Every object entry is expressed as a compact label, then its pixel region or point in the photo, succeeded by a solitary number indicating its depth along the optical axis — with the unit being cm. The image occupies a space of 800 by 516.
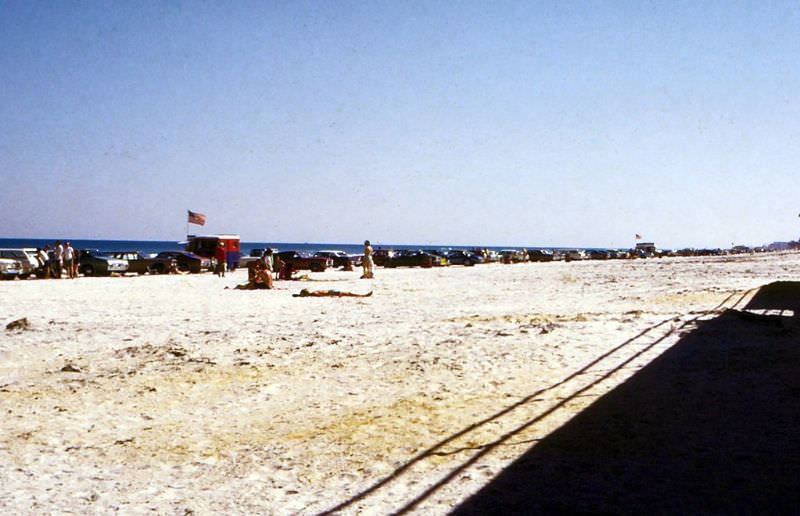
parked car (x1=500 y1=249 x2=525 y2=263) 7044
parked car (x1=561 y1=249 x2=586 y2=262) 8200
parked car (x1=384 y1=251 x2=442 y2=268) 5297
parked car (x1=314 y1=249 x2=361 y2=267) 4621
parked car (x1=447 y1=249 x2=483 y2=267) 5959
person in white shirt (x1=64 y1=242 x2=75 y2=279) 2994
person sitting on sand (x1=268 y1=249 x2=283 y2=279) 2938
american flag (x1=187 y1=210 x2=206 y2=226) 4425
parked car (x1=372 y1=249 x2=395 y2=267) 5325
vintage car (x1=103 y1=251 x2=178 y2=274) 3706
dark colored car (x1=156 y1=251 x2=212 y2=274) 3831
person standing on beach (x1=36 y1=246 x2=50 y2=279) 3056
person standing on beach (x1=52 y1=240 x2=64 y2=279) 2936
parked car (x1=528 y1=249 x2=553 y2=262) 7683
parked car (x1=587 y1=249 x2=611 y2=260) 9650
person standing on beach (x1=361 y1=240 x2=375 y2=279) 3167
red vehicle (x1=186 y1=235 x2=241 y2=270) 4172
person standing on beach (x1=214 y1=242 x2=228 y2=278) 3359
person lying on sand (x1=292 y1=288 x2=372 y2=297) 2031
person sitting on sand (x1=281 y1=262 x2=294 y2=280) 2958
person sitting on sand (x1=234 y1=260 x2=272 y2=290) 2388
